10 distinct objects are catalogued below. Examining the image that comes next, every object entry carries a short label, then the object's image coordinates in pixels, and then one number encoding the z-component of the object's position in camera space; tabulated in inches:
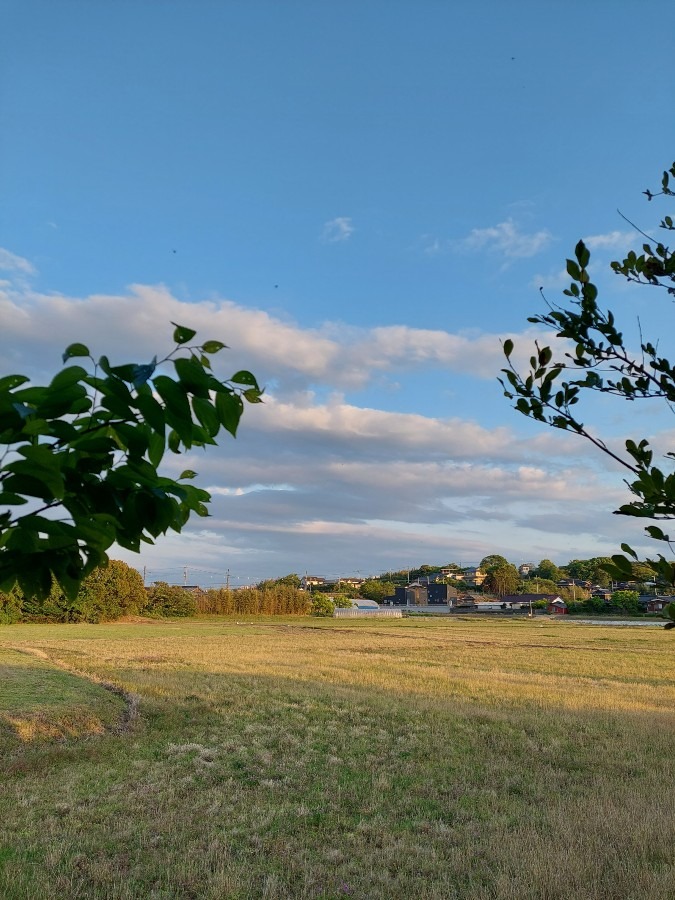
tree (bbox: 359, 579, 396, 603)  6761.8
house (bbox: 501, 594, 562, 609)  5216.5
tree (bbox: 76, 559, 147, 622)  3078.2
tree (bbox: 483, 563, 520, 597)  6707.7
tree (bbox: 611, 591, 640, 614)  3924.7
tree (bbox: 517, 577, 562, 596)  6195.9
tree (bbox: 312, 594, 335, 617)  4274.1
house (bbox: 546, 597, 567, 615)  4729.3
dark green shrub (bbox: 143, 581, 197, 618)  3641.5
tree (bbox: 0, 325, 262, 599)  54.8
